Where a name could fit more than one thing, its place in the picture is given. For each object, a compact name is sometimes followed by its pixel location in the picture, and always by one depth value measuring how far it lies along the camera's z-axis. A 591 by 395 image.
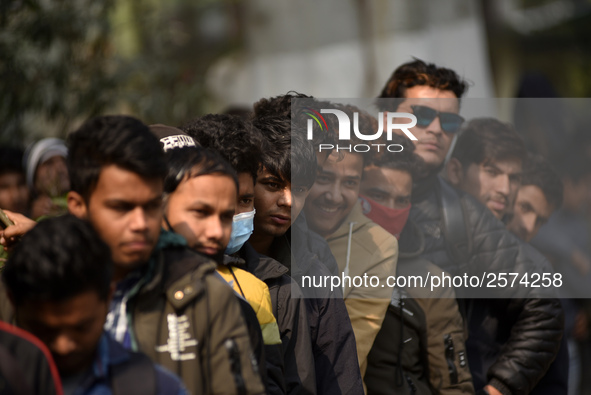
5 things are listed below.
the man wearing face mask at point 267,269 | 5.93
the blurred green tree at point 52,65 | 14.77
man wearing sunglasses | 7.68
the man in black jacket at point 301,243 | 6.36
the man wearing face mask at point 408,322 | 7.24
